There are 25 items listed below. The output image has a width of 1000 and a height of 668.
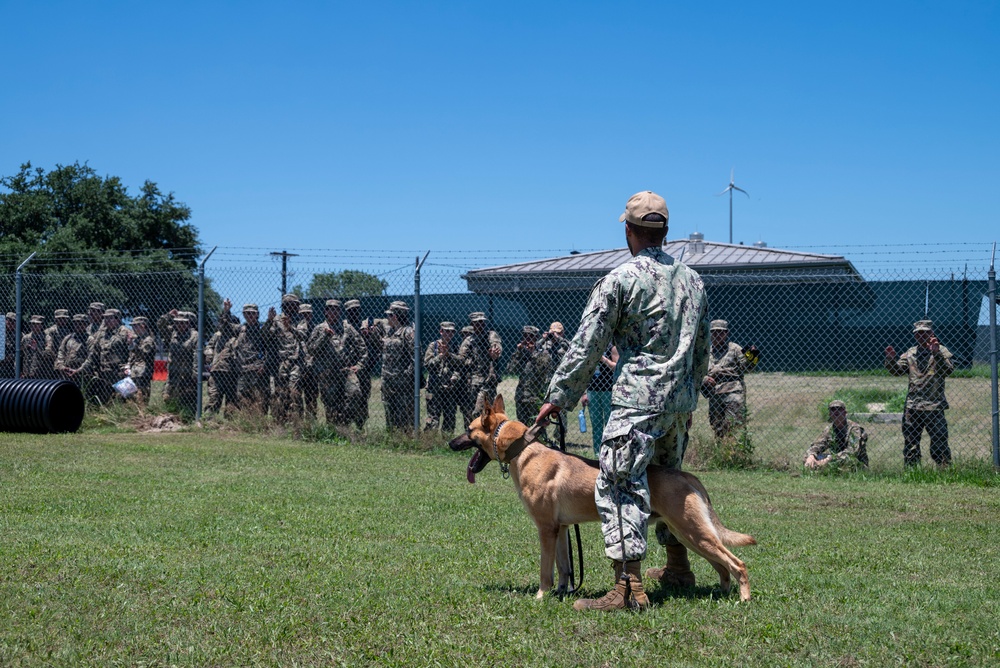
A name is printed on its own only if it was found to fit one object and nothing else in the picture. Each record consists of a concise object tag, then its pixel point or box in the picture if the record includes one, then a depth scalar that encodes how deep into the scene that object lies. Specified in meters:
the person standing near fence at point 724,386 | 11.47
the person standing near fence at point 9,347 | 16.55
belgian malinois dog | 4.64
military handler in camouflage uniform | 4.55
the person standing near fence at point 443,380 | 13.09
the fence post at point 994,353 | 9.88
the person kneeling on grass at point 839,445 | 10.65
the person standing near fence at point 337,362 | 13.69
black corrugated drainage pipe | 13.29
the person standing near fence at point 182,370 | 14.83
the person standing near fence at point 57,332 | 17.28
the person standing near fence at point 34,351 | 16.95
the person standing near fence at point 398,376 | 13.23
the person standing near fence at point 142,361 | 15.57
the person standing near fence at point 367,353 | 13.61
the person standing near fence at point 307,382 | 13.84
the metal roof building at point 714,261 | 27.30
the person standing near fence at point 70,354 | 16.44
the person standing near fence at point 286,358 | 14.12
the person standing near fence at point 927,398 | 10.60
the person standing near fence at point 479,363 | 13.05
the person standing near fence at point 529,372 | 12.98
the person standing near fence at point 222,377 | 14.63
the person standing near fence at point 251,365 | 14.35
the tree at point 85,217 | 37.31
